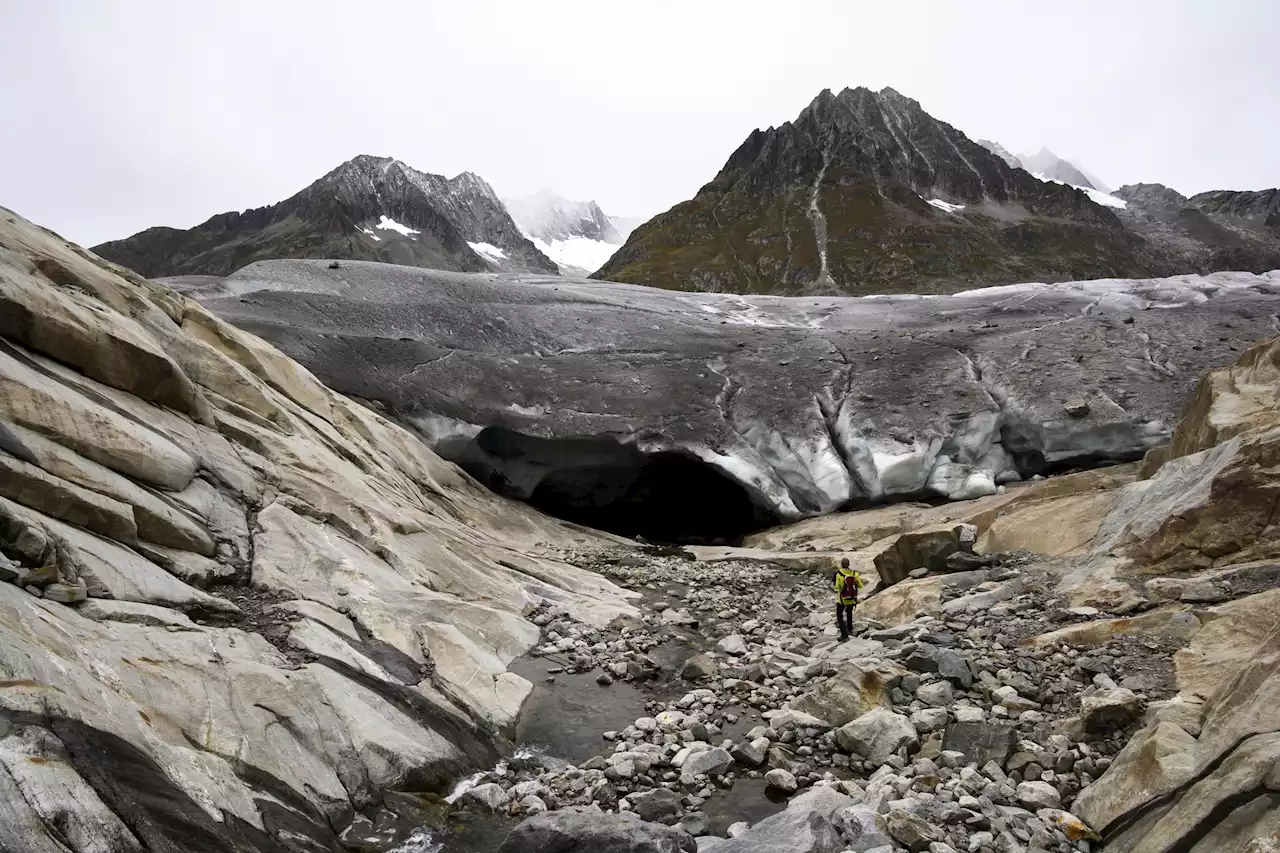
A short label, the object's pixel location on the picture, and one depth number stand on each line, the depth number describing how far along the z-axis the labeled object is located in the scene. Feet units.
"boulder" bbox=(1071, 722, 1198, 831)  23.71
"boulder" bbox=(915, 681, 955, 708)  37.35
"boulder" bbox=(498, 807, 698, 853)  25.90
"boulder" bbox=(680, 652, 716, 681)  47.98
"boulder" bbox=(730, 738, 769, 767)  35.91
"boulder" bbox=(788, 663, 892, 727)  38.32
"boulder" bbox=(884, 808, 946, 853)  25.18
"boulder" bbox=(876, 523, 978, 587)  62.69
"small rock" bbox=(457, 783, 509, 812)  31.96
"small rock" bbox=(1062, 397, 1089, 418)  102.68
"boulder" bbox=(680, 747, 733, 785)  34.81
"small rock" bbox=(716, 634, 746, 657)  53.28
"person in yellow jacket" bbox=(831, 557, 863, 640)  52.01
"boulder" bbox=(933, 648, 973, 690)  38.96
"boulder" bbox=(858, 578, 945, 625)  53.11
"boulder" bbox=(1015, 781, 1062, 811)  27.40
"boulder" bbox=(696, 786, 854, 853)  25.25
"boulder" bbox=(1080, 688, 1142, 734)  30.60
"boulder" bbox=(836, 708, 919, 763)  34.30
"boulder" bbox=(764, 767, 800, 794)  33.65
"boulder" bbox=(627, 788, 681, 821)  31.60
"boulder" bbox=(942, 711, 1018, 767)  30.96
